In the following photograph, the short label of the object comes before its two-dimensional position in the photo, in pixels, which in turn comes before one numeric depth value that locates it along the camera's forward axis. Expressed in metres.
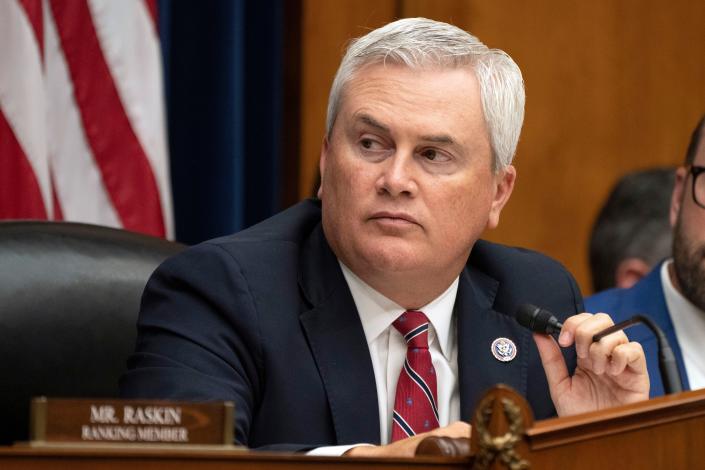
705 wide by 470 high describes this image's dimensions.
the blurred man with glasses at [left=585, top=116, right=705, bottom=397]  6.67
